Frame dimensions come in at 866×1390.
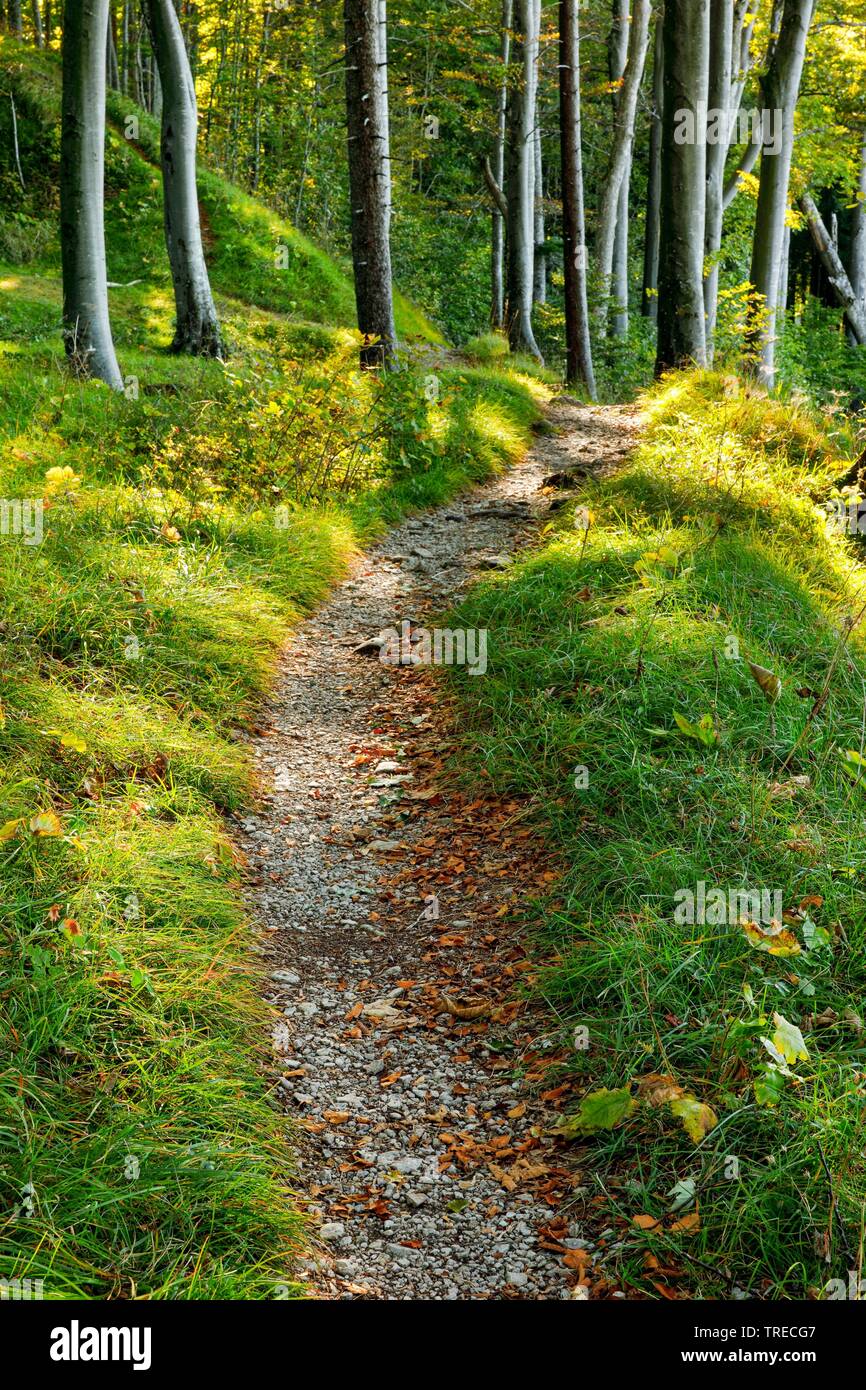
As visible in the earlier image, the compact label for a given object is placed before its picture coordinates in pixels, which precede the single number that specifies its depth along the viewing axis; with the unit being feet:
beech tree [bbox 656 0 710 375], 34.14
